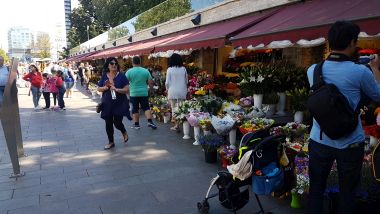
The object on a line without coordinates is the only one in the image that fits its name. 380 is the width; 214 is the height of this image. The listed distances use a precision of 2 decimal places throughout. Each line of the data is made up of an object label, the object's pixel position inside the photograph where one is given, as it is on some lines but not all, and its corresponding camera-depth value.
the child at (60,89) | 12.01
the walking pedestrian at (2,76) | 8.62
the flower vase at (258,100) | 6.29
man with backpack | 2.44
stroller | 3.23
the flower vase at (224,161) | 5.11
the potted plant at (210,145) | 5.36
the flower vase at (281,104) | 6.44
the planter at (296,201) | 3.80
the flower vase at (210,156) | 5.42
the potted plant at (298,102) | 5.53
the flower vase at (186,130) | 7.11
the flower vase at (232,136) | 5.79
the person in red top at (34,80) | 12.06
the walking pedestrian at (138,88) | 7.92
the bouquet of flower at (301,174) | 3.52
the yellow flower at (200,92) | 8.03
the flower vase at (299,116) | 5.61
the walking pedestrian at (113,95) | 6.23
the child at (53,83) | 11.96
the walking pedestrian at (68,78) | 16.02
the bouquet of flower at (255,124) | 5.26
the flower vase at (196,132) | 6.53
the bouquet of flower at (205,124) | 6.07
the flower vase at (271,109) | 6.39
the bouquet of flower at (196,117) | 6.29
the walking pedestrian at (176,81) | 7.48
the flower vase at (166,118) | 8.94
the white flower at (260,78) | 6.22
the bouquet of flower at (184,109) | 6.83
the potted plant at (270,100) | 6.28
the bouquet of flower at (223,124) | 5.52
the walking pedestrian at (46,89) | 12.02
